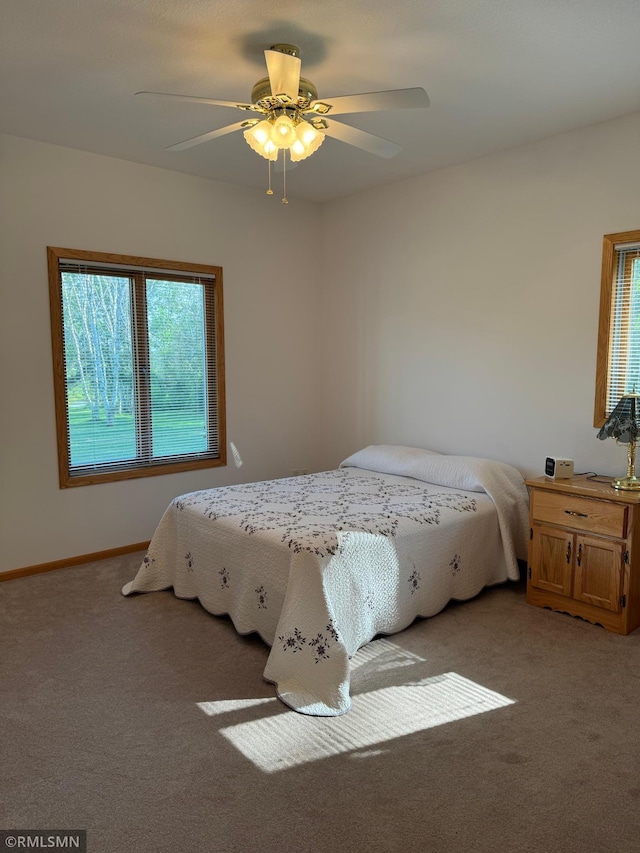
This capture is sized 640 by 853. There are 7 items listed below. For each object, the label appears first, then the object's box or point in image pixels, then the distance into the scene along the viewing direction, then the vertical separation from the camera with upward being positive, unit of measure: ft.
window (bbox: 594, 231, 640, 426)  10.64 +0.83
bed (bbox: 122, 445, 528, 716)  8.07 -2.96
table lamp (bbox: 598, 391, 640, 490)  9.72 -0.94
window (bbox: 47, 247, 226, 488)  12.52 +0.07
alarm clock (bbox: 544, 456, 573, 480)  10.56 -1.74
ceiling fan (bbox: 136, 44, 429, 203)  7.33 +3.31
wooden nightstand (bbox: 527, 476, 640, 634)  9.38 -2.98
